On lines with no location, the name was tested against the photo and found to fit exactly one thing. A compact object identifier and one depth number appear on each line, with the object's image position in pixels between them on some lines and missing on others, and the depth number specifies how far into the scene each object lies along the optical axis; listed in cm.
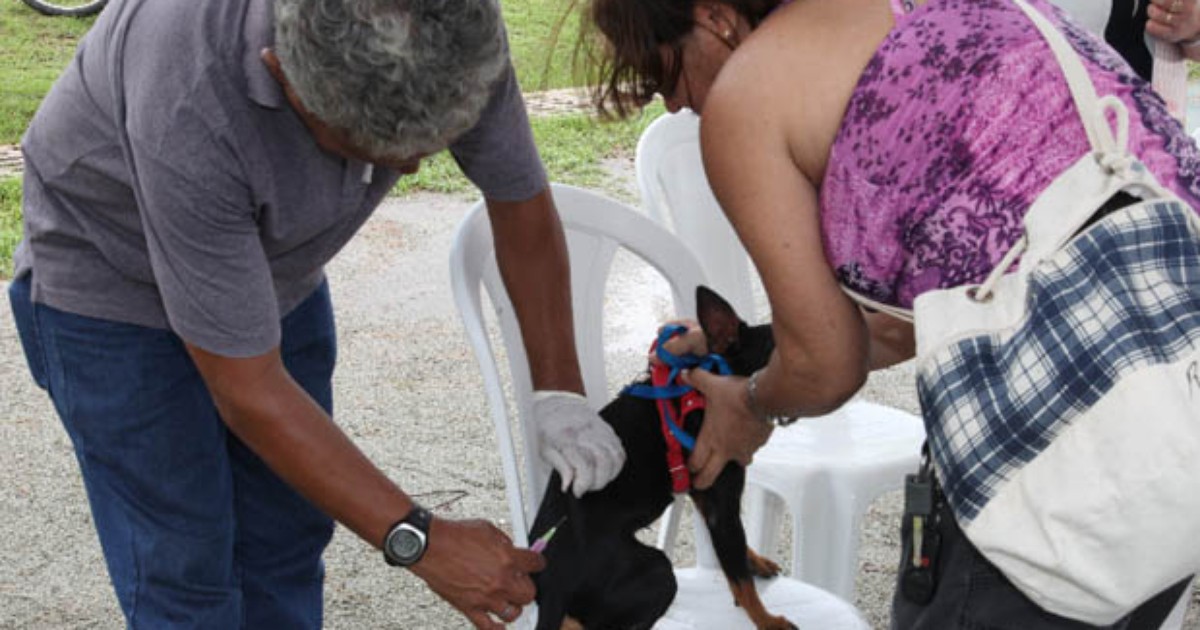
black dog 248
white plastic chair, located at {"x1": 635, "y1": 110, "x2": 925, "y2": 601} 307
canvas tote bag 151
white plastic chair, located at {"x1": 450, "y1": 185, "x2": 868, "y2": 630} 248
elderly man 179
